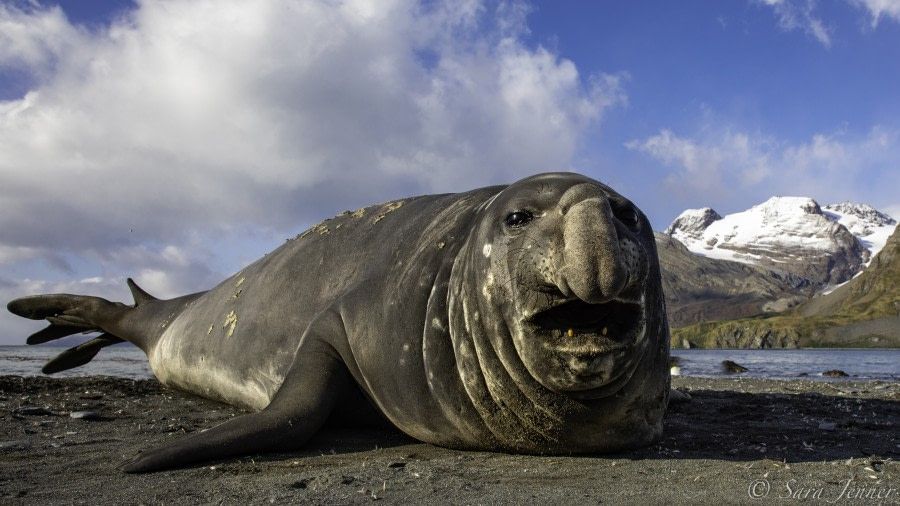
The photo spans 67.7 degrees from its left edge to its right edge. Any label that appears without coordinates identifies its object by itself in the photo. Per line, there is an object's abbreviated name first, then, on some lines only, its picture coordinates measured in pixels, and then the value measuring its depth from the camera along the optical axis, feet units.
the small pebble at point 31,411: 20.69
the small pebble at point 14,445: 15.14
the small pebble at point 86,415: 20.02
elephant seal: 11.54
